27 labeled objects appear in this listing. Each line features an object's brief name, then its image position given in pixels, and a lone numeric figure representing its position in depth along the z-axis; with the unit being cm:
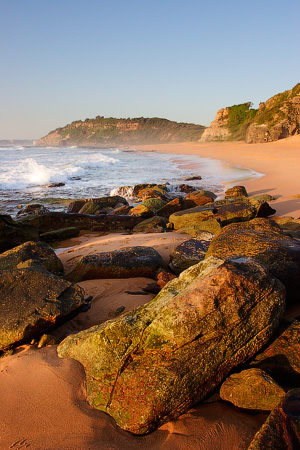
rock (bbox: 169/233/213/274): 481
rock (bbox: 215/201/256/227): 749
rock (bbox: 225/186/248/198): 1161
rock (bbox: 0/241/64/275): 469
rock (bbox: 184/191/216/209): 1034
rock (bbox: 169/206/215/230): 782
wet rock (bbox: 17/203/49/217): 1066
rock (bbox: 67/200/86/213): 1066
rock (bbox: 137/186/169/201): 1204
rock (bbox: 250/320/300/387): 242
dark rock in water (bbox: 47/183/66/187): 1738
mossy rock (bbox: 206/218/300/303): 335
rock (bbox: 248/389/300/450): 170
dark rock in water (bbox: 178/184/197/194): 1417
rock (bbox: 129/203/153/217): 916
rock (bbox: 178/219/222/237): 683
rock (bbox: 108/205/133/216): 983
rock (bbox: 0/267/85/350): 296
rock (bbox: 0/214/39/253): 672
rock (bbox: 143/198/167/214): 961
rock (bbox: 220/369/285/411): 213
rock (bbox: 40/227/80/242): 749
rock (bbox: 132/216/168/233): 802
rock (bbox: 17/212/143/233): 831
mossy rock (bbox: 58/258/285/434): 215
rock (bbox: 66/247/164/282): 463
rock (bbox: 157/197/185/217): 951
